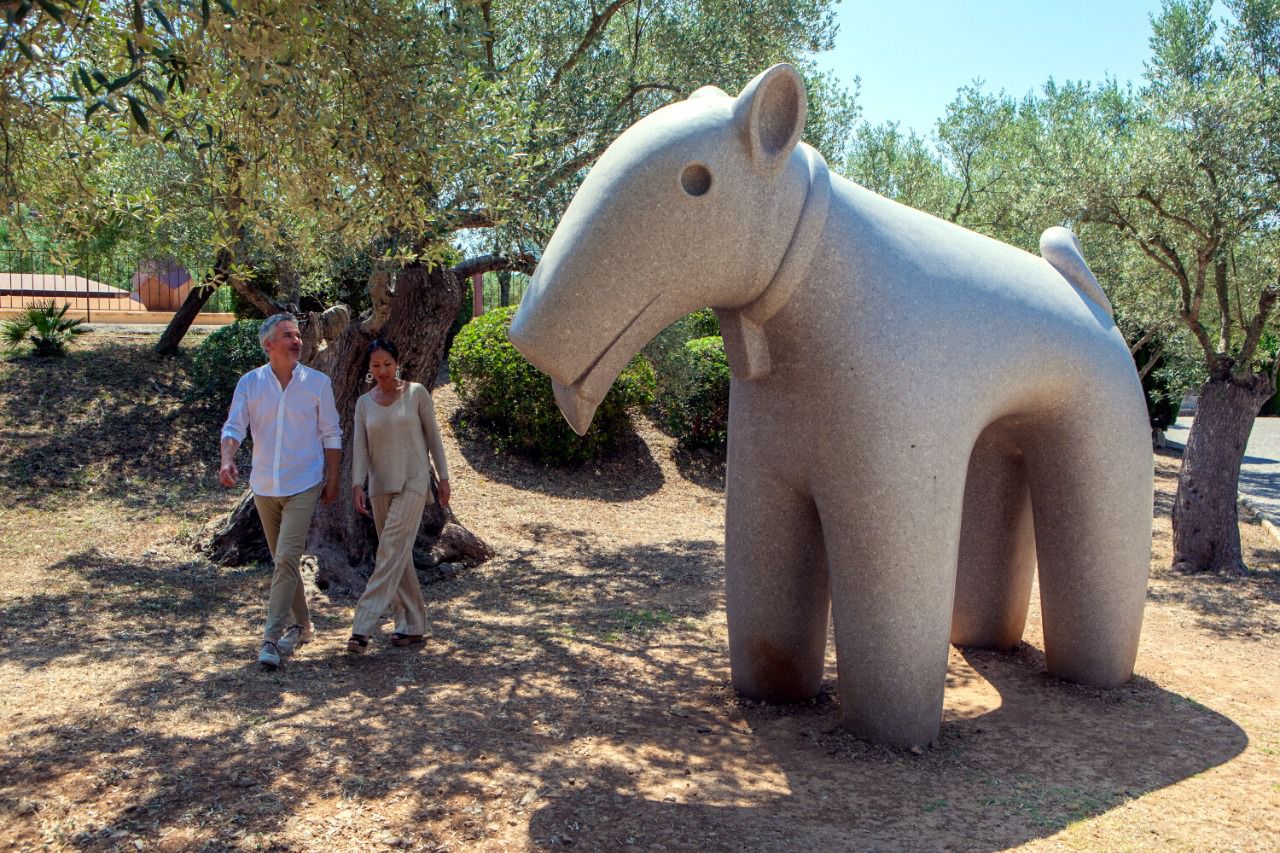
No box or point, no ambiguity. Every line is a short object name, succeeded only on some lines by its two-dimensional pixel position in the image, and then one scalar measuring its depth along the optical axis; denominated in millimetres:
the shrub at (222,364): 12109
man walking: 5355
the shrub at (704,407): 13602
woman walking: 5645
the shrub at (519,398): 12234
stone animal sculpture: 3934
